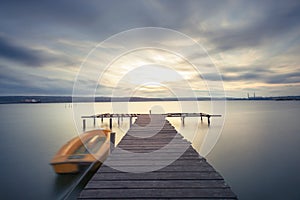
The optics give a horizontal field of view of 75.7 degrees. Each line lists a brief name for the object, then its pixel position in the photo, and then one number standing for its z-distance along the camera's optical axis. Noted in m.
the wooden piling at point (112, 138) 8.43
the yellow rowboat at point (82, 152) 5.82
